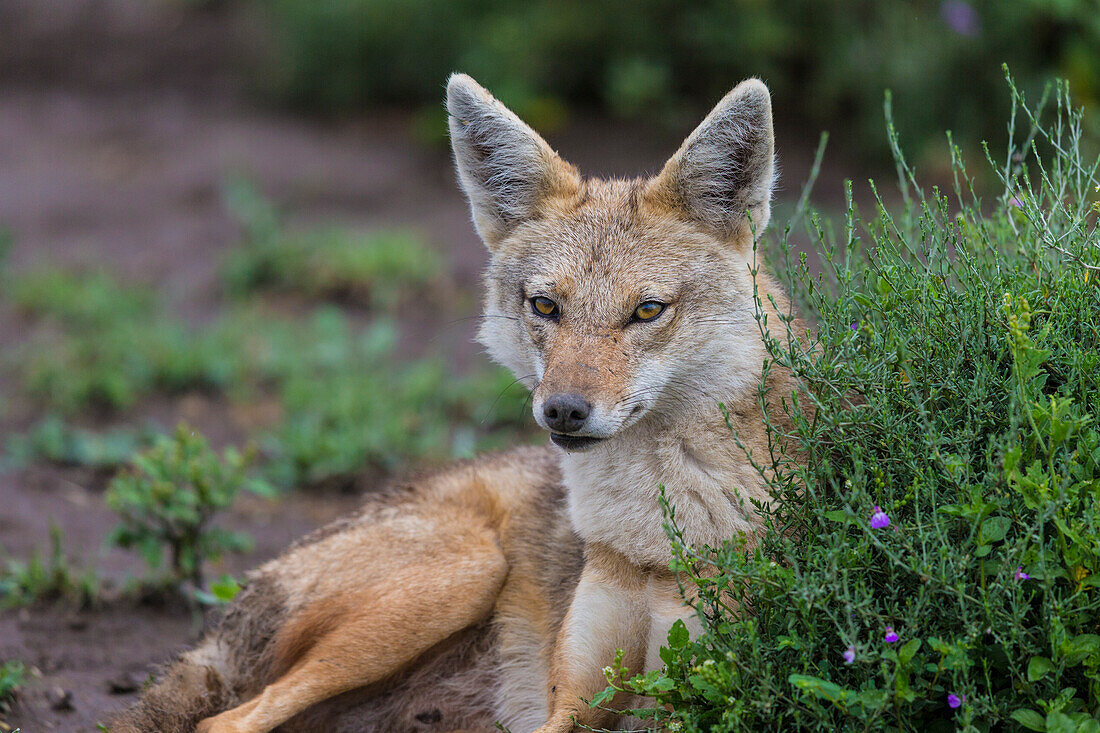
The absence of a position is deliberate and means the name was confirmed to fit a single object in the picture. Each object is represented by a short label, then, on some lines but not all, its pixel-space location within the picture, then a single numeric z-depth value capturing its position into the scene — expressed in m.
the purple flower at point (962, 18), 18.52
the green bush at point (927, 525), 5.16
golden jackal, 6.98
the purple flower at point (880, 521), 5.39
